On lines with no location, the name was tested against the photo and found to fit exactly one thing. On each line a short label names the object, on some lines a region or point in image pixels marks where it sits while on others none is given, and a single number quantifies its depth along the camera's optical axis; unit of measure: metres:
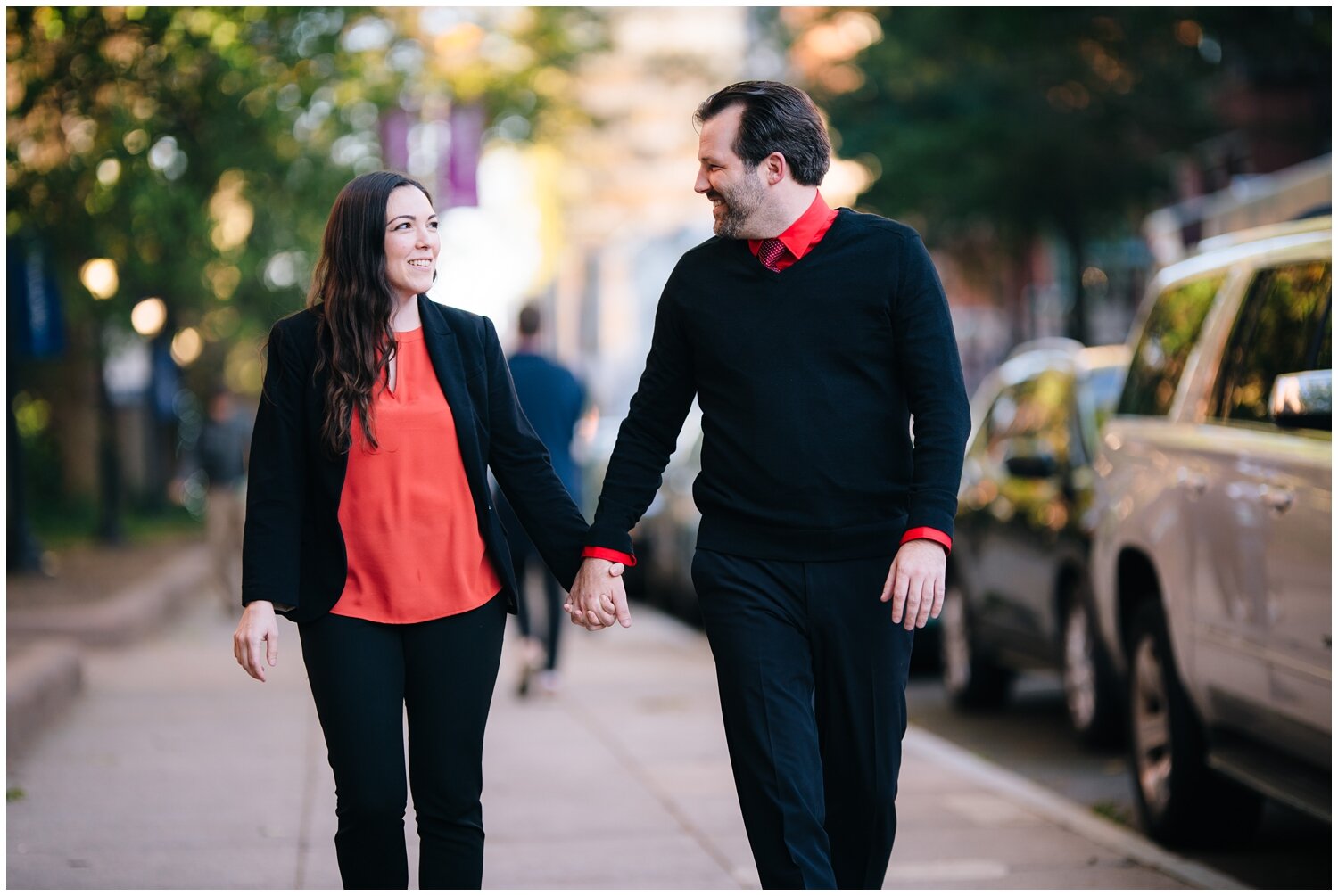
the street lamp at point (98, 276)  18.59
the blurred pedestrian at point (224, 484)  16.91
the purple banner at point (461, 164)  24.47
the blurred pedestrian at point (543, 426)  10.15
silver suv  5.41
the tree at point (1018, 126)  22.91
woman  4.11
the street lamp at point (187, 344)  30.11
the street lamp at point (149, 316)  20.90
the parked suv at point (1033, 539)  8.85
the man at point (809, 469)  4.06
